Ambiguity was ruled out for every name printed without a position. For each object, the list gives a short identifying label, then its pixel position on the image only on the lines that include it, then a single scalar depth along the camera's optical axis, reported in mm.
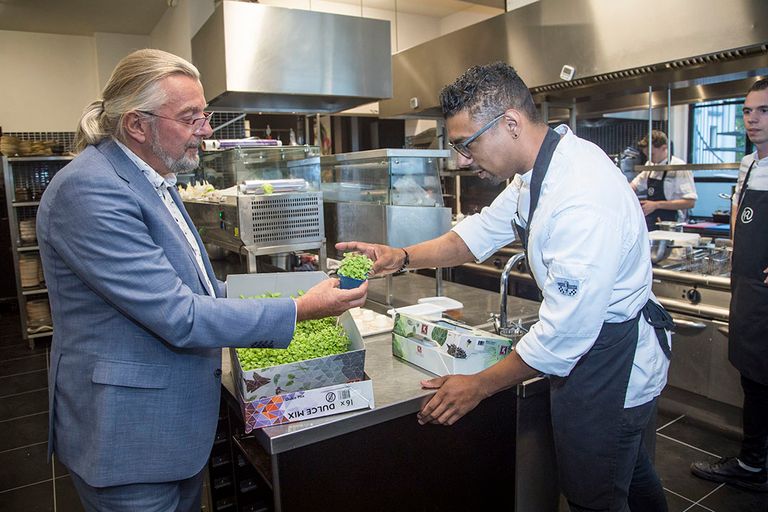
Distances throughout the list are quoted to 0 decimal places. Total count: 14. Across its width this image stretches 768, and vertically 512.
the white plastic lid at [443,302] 2376
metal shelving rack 5898
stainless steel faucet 2051
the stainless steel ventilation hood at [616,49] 2977
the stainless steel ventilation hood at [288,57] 3111
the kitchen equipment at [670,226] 4152
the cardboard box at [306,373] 1412
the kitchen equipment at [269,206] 2775
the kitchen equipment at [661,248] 3621
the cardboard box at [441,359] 1715
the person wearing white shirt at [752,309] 2650
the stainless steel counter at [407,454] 1638
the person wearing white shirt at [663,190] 4633
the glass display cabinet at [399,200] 2656
